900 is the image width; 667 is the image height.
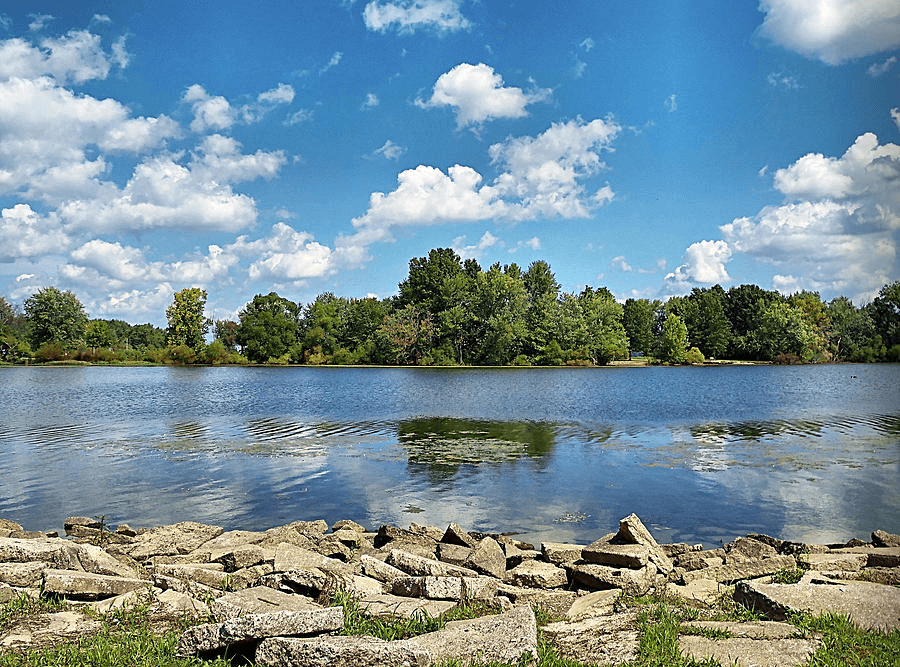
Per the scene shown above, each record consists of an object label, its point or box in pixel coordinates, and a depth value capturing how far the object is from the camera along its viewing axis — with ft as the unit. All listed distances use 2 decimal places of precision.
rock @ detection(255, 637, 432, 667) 16.03
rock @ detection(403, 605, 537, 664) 17.07
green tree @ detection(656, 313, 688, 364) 346.74
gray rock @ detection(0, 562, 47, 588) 23.61
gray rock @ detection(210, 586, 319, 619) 19.49
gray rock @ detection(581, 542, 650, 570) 27.45
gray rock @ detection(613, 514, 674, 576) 29.53
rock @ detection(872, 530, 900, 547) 34.63
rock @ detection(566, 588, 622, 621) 22.27
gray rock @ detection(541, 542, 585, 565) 30.96
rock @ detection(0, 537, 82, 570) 25.98
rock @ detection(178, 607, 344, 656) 16.97
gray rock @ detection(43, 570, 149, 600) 22.74
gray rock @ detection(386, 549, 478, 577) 26.37
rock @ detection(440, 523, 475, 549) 33.30
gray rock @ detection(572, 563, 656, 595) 25.30
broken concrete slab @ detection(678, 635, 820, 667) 17.01
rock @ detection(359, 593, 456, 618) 20.80
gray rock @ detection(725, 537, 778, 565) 30.32
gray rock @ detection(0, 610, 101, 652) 18.88
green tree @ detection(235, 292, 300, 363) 356.18
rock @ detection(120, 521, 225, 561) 33.40
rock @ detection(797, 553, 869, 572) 27.24
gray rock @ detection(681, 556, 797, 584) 27.14
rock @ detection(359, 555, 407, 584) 25.96
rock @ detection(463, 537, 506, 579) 28.30
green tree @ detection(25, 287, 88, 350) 356.18
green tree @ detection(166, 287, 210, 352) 376.89
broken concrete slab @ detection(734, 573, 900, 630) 19.80
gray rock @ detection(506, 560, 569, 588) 27.35
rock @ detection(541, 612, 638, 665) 18.10
